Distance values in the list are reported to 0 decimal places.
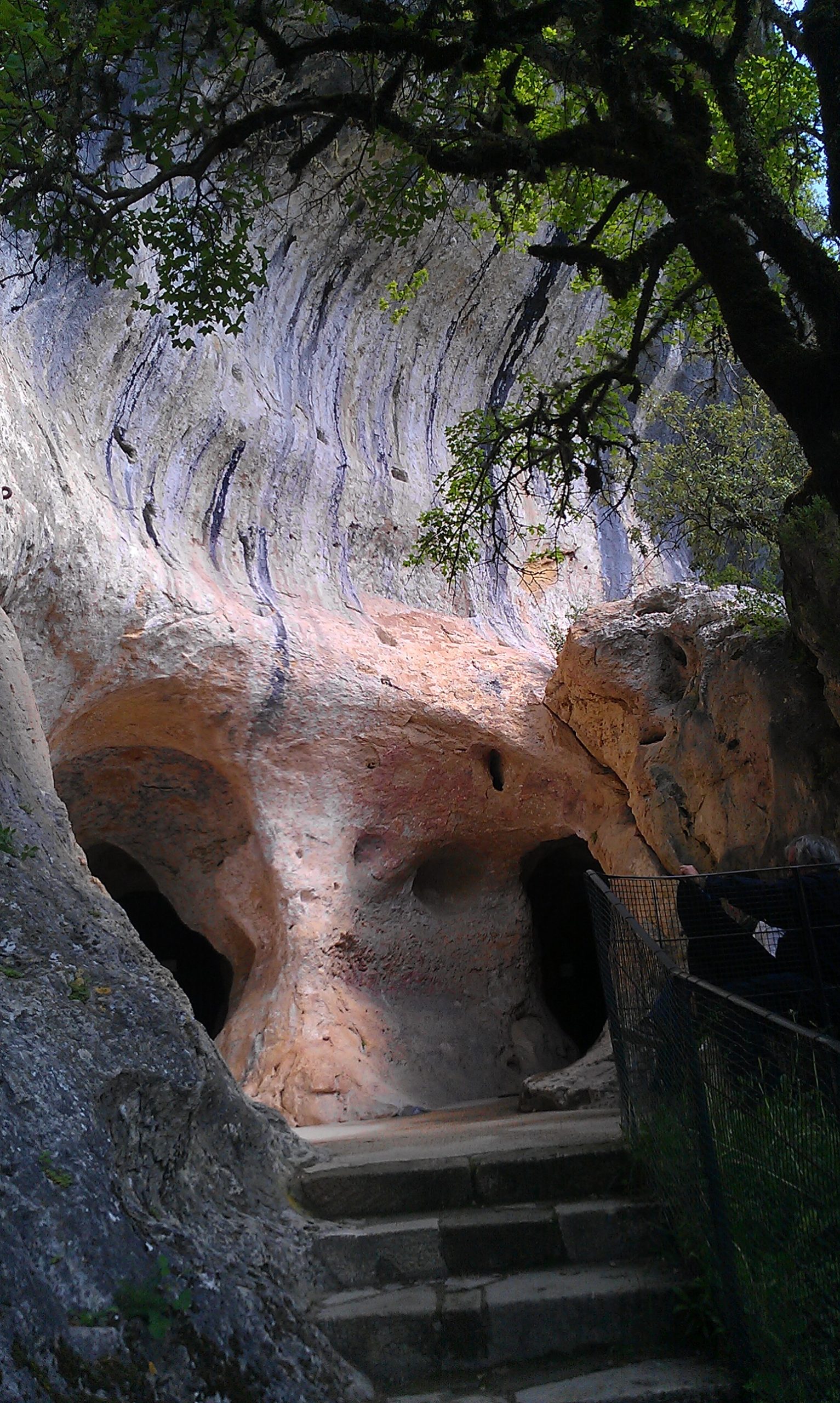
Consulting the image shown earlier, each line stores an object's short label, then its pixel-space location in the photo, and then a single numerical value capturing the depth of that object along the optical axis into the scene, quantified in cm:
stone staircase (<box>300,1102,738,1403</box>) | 295
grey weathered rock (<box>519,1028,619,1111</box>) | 629
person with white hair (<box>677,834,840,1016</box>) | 399
